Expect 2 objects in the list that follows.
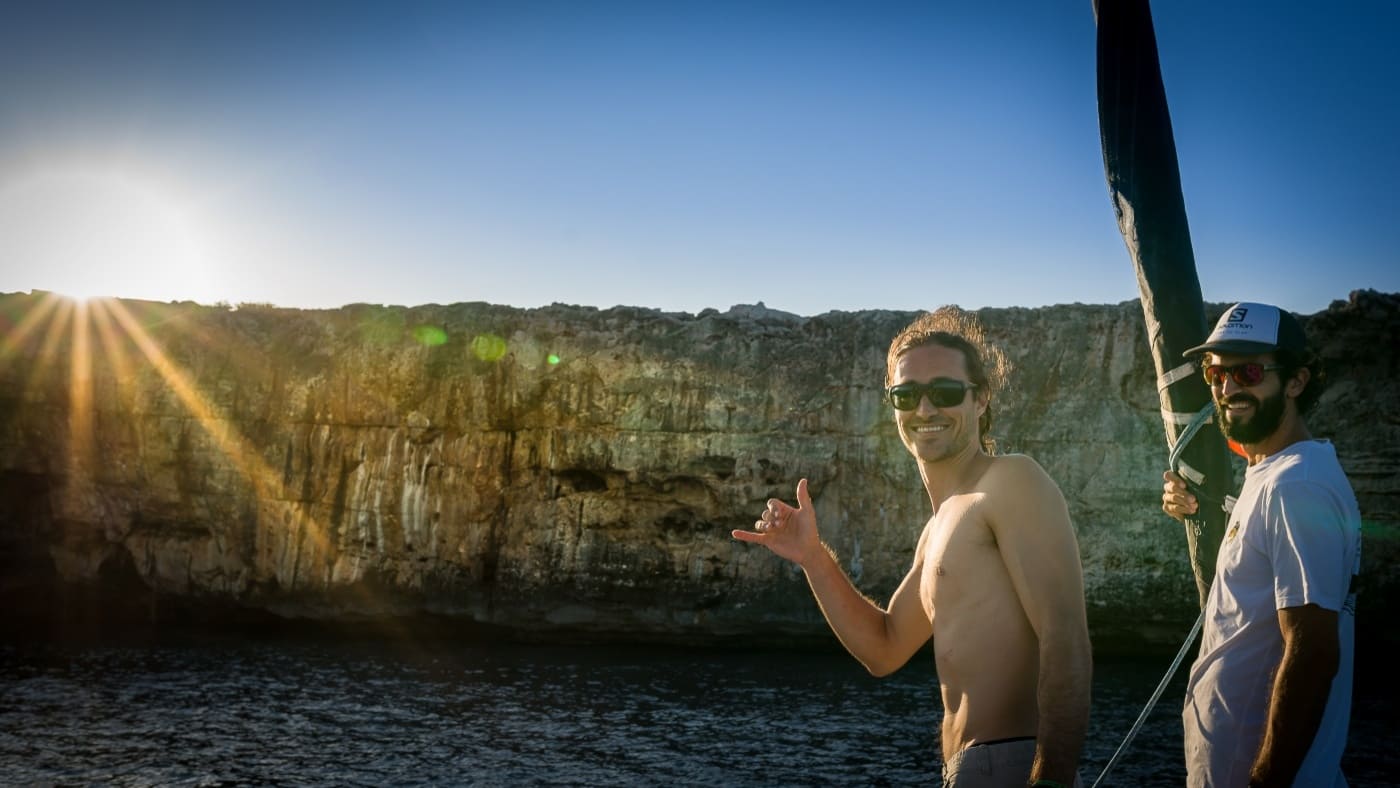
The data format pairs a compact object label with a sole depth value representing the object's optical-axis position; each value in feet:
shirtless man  7.75
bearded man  7.29
